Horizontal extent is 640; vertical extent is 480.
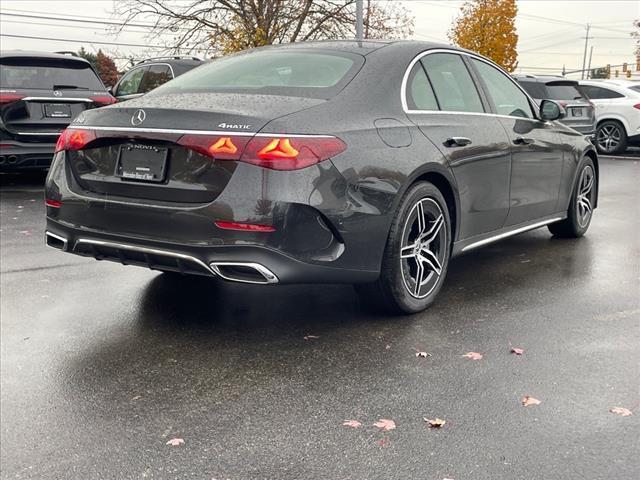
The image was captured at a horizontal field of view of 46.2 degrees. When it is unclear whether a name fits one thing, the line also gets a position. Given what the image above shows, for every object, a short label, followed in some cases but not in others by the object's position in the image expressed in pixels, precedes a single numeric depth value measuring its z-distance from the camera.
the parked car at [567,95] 15.34
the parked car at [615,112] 16.92
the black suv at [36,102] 9.59
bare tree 25.78
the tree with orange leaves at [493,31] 42.03
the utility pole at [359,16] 20.95
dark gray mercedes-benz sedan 3.76
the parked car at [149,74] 13.03
